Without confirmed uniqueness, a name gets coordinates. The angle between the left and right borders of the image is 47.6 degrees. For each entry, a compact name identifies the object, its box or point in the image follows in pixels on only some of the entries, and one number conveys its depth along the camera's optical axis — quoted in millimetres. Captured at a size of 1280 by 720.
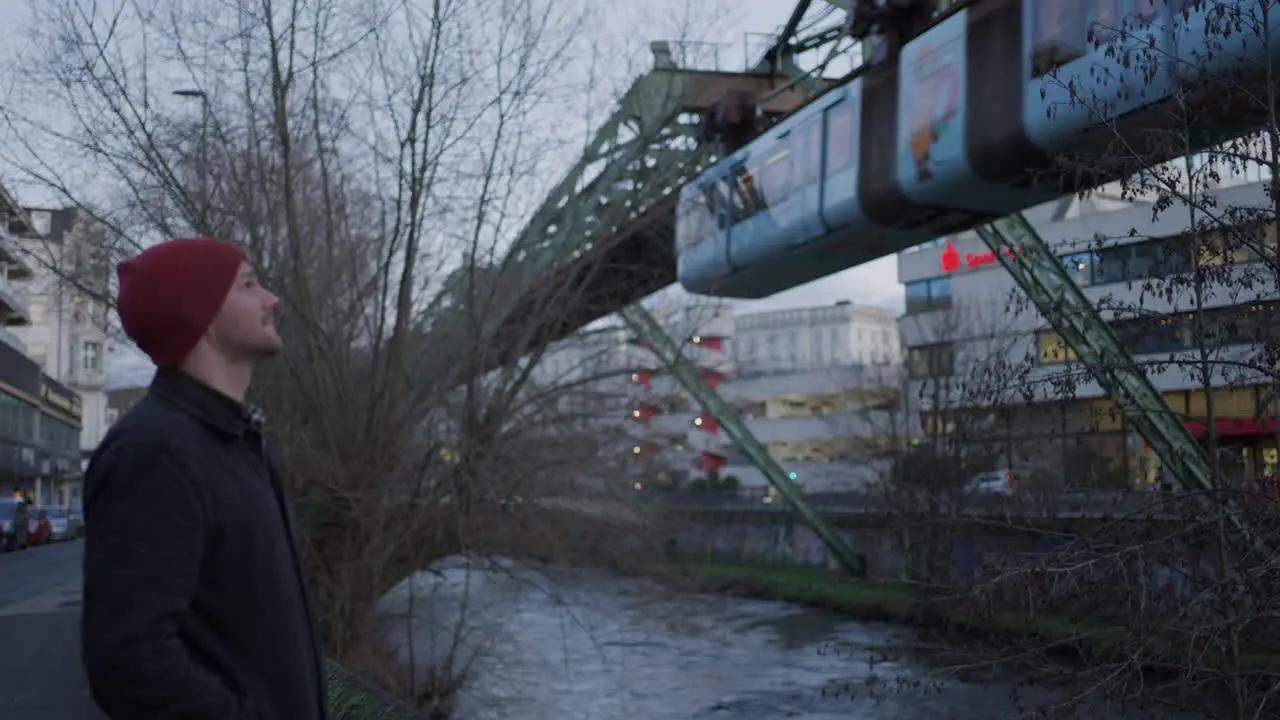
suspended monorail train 7984
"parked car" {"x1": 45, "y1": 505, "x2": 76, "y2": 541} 49531
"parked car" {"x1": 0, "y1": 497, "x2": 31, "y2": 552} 38250
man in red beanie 2641
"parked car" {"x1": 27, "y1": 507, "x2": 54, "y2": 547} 43000
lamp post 14445
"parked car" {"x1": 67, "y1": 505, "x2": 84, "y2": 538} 51719
